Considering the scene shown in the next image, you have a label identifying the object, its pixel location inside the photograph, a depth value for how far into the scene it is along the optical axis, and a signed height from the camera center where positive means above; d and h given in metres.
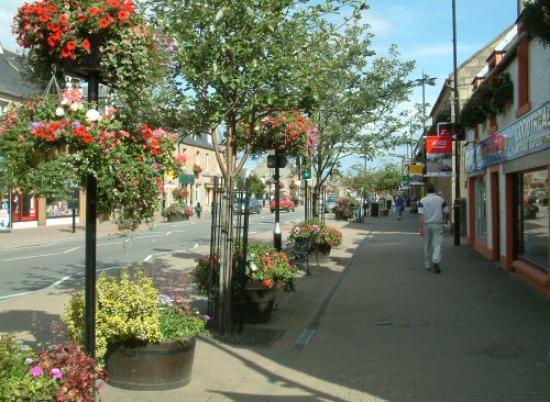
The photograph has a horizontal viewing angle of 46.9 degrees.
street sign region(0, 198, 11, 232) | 29.28 -0.15
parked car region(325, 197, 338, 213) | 60.28 +0.96
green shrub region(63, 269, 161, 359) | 5.32 -0.89
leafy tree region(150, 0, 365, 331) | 7.19 +1.82
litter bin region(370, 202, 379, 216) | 48.84 +0.26
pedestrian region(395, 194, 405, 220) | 42.22 +0.56
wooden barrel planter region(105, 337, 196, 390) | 5.47 -1.32
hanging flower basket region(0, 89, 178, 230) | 4.31 +0.45
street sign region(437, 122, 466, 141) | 19.22 +2.57
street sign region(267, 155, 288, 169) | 12.41 +1.02
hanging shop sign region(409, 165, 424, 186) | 31.34 +2.15
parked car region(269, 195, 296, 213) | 53.90 +0.63
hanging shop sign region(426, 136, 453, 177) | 21.00 +2.00
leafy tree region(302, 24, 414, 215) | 8.43 +2.24
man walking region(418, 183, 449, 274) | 13.55 -0.20
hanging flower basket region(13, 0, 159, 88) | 4.38 +1.25
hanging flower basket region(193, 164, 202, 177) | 60.81 +4.08
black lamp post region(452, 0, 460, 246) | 20.01 +1.44
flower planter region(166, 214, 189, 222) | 41.16 -0.38
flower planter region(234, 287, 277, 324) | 8.20 -1.20
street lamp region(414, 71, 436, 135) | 14.60 +3.10
